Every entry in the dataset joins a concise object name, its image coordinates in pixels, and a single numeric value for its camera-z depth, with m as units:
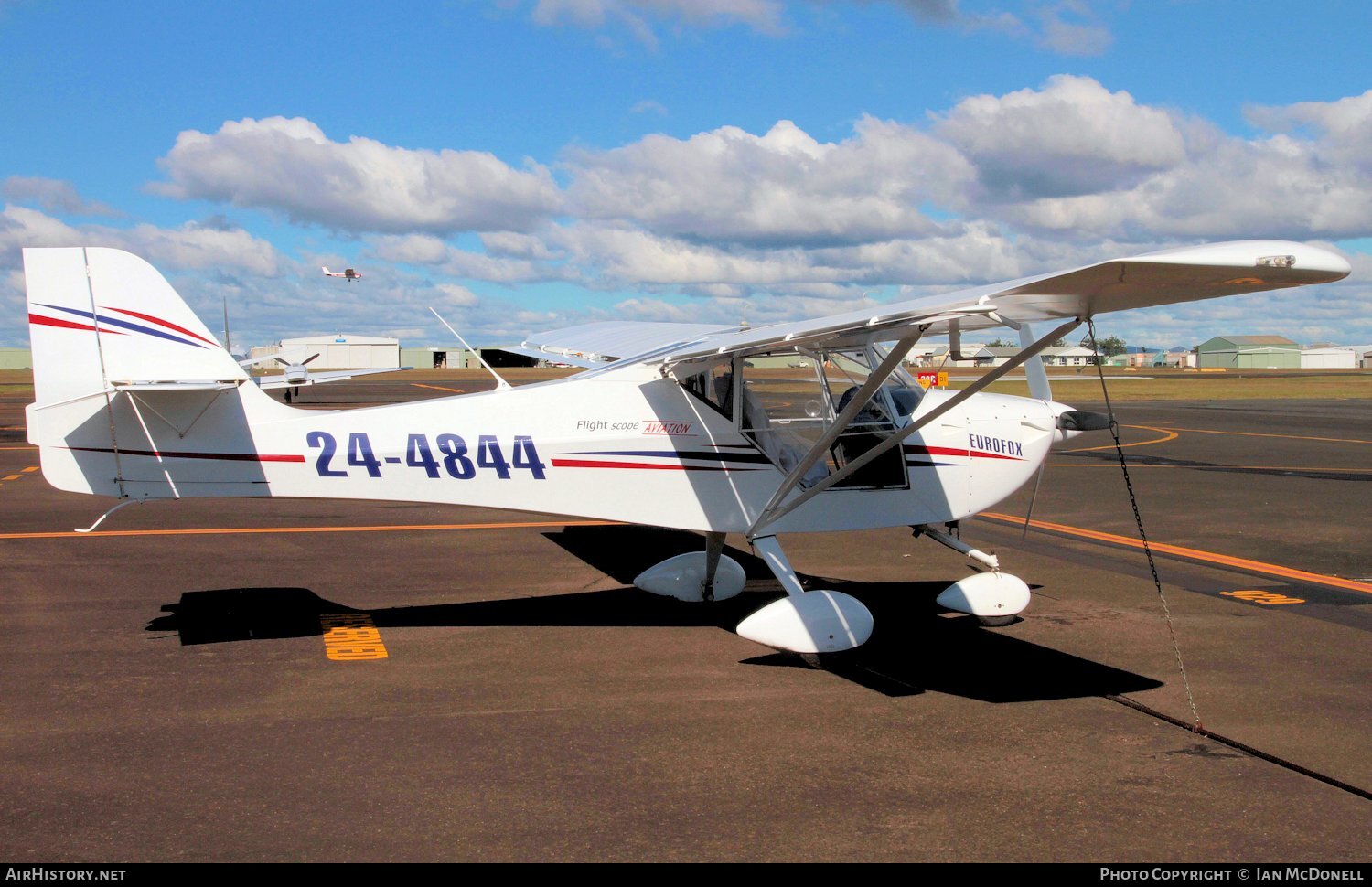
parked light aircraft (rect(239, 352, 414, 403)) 27.45
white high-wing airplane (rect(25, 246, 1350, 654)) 6.41
